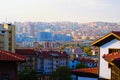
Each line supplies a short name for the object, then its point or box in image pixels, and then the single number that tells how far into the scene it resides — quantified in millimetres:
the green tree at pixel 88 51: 180875
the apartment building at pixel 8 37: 93575
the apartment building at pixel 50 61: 115625
